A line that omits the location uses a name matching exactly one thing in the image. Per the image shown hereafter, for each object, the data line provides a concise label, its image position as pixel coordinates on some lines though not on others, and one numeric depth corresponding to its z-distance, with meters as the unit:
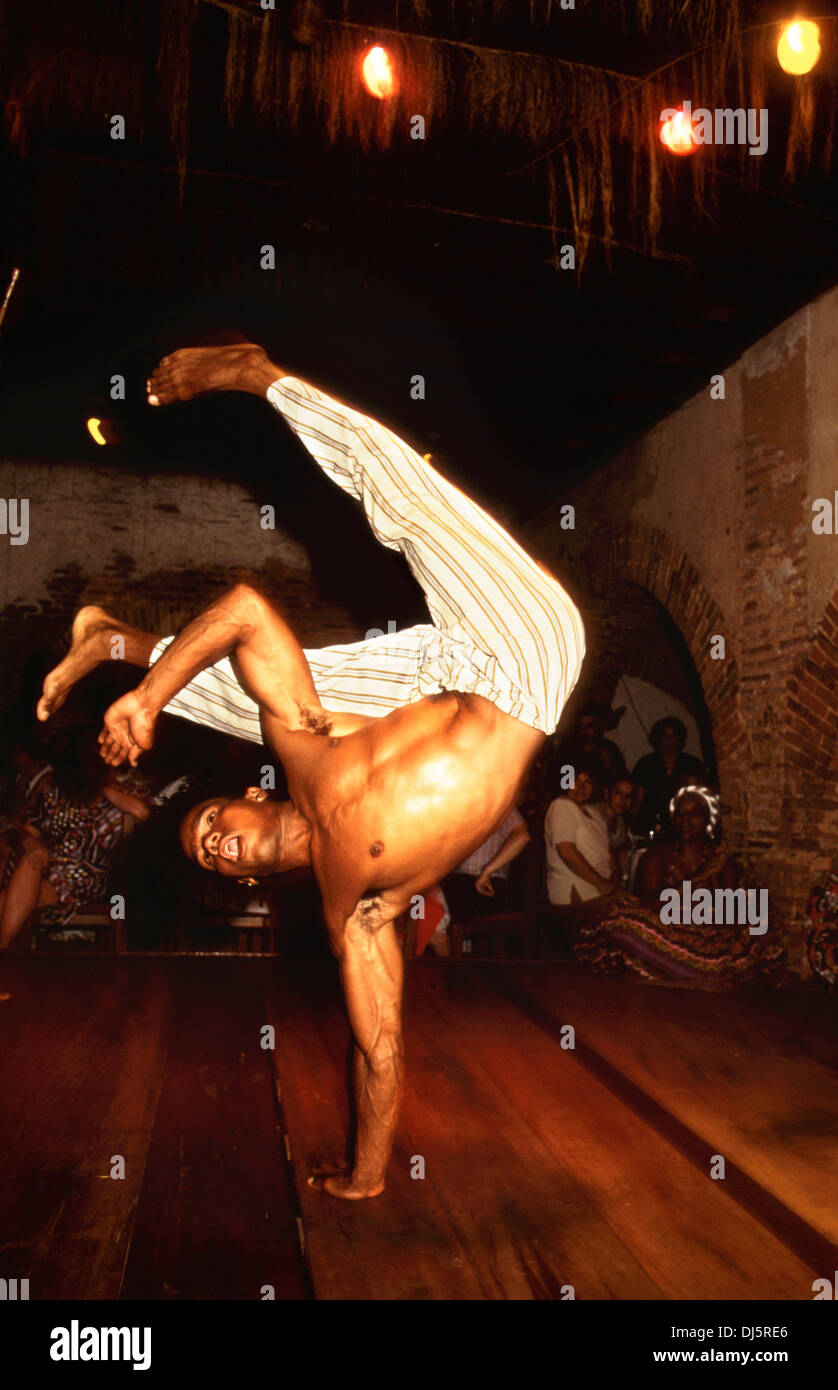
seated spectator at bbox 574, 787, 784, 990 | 5.76
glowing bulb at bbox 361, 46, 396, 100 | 4.33
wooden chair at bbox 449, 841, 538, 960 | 6.84
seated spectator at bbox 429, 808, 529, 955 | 6.89
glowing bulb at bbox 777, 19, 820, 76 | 4.32
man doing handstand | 2.50
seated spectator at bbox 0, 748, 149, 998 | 6.15
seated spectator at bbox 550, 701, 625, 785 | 8.38
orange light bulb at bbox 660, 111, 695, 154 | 4.70
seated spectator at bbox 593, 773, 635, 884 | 7.32
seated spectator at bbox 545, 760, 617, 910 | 6.78
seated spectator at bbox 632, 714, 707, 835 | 8.32
